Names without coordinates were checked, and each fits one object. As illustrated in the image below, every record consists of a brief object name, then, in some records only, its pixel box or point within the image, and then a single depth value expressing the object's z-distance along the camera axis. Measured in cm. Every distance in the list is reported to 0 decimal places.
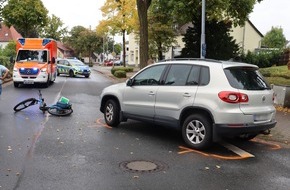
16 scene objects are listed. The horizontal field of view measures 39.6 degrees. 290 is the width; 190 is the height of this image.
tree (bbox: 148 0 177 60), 3566
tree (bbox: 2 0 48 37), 3953
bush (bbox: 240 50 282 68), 3578
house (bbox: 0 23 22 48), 7469
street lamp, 2006
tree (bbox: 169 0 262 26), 2680
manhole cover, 636
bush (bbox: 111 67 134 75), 4136
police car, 3438
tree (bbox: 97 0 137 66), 3919
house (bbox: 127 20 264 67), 5278
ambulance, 2091
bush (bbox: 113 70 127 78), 3189
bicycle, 1160
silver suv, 735
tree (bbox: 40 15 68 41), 8000
